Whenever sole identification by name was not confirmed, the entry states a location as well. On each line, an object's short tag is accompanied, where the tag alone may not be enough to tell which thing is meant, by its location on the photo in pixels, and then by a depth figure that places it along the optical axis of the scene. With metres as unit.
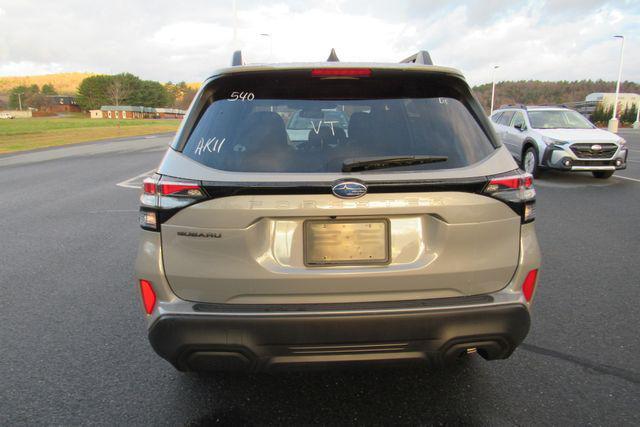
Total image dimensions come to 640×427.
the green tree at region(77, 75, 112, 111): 147.88
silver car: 10.97
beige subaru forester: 2.11
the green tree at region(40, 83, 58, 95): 175.93
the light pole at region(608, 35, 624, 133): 39.38
